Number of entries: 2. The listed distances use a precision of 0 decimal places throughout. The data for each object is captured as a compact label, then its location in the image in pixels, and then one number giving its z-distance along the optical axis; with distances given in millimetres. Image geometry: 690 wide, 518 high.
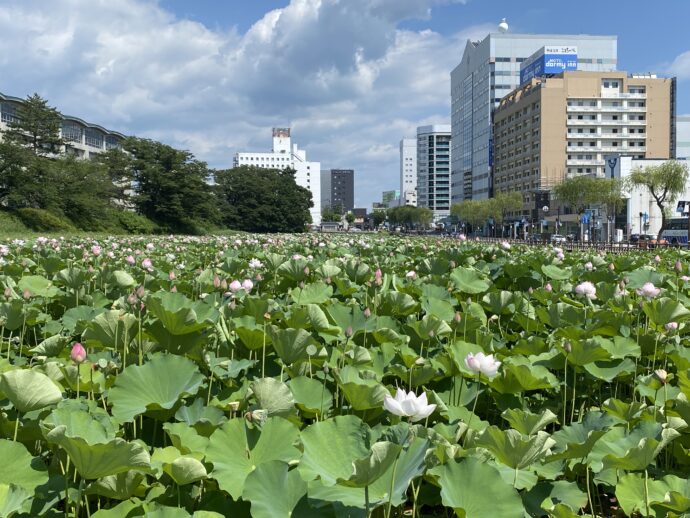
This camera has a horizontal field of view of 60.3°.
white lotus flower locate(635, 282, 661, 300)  2738
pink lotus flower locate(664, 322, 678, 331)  2338
